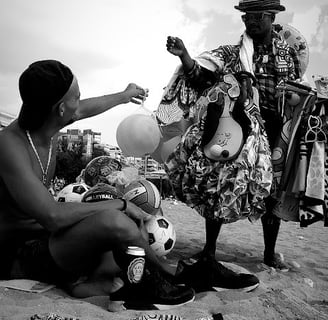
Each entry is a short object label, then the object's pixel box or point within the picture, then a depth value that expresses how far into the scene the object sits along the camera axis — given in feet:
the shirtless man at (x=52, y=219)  7.18
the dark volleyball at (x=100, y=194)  9.25
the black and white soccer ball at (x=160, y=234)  10.30
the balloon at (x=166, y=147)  12.55
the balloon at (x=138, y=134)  11.88
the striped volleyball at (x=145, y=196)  10.37
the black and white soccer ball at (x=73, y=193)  10.89
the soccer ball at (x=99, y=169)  12.78
